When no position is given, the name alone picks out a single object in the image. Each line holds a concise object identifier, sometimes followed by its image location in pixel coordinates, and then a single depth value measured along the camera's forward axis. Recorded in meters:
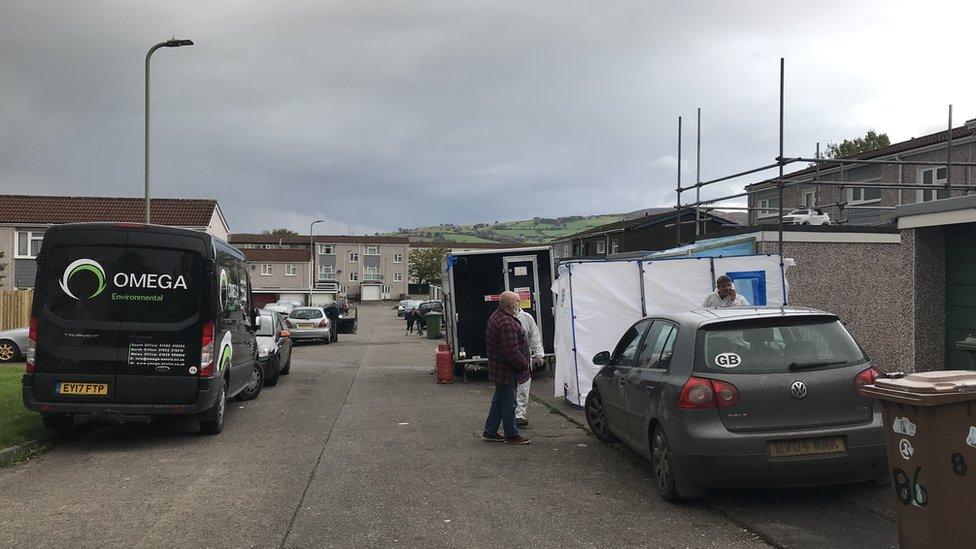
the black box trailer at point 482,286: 15.51
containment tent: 11.05
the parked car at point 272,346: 14.59
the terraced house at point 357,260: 109.25
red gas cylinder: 15.43
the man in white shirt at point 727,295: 9.52
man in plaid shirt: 8.48
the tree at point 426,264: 115.31
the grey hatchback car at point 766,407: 5.57
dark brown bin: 3.86
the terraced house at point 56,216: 40.66
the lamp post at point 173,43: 17.05
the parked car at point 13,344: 19.47
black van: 8.38
